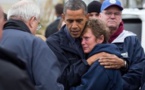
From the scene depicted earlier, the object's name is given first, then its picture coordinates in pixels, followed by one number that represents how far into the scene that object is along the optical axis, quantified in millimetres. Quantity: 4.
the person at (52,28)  16672
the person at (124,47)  9164
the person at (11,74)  4016
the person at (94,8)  13423
